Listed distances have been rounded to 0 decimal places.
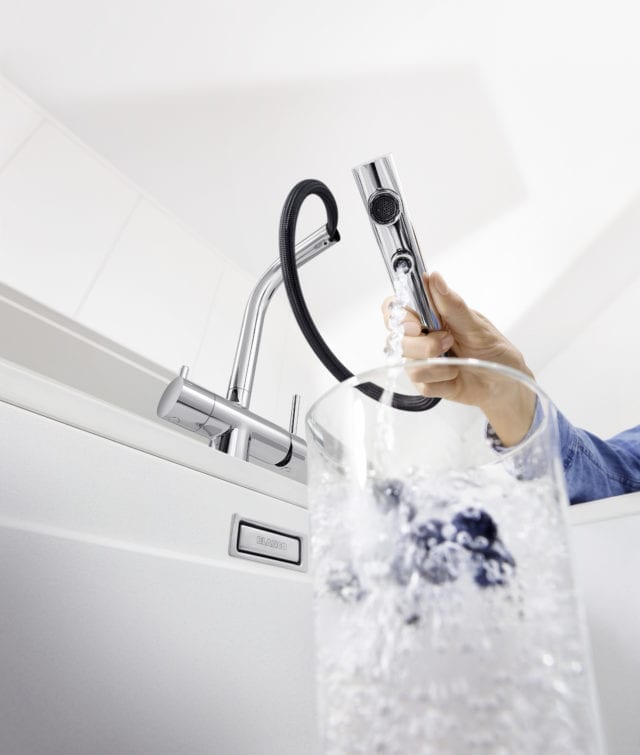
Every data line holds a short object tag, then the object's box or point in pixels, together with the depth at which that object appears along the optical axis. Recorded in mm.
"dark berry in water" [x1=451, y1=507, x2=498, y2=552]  151
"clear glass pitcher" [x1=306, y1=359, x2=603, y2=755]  135
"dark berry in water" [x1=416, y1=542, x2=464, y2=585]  148
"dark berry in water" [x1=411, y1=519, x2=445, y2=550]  153
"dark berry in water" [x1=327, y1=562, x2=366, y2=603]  159
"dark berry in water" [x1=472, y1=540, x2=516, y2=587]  146
